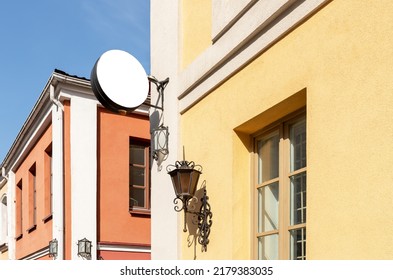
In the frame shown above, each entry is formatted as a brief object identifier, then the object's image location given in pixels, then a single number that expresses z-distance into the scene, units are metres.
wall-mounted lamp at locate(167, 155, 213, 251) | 5.32
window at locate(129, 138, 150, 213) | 11.84
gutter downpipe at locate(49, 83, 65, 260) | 10.60
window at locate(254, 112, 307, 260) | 4.15
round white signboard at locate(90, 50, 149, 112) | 5.92
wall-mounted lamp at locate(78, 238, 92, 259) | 10.56
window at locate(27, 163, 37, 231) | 13.55
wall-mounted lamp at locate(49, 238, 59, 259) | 10.64
